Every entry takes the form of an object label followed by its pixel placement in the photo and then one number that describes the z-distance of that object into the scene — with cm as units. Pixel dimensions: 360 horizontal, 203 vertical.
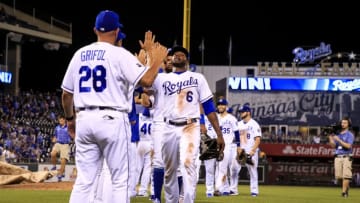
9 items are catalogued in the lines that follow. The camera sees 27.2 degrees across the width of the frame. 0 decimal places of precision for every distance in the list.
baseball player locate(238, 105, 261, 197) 1918
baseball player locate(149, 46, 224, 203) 990
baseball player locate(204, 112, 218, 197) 1752
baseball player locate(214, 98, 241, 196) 1856
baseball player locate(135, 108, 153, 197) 1515
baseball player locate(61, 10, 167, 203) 718
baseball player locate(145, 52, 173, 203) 1055
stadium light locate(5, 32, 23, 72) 4632
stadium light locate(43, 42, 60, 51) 4988
